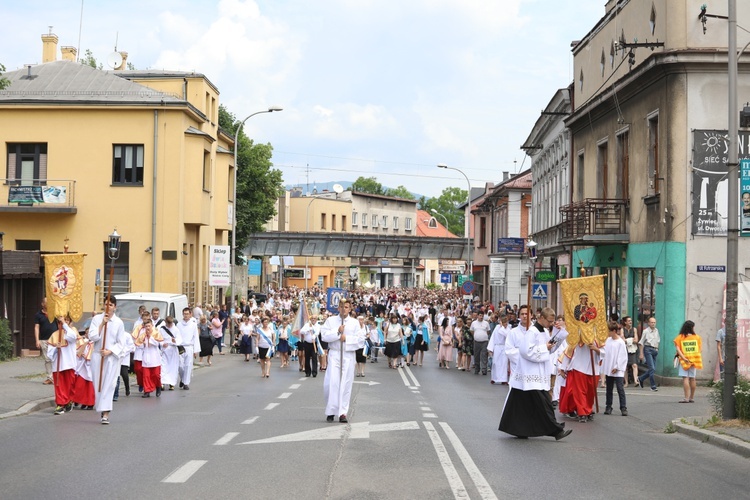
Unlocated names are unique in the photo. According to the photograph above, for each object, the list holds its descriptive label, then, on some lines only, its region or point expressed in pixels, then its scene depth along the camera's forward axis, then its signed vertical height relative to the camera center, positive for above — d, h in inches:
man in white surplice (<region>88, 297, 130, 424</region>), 656.0 -38.4
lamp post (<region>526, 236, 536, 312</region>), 1377.7 +56.7
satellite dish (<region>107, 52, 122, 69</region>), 2075.7 +445.1
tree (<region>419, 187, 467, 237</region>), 5703.7 +460.5
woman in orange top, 799.7 -46.6
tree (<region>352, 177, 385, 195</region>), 5531.5 +549.3
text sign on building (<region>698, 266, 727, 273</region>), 1010.7 +24.0
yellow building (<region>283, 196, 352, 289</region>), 4072.3 +266.1
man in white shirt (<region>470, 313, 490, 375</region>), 1234.0 -57.6
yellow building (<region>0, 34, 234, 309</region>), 1632.6 +172.7
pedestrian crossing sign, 1524.4 +1.0
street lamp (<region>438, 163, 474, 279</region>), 2360.9 +73.2
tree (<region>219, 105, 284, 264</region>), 2600.9 +264.3
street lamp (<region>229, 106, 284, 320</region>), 1699.1 +118.2
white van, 1092.5 -18.3
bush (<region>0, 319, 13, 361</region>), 1111.6 -59.9
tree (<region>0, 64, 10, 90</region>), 1238.3 +247.1
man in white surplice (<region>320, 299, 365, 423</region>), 615.8 -40.0
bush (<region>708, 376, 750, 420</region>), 633.6 -64.7
